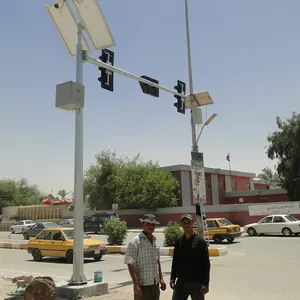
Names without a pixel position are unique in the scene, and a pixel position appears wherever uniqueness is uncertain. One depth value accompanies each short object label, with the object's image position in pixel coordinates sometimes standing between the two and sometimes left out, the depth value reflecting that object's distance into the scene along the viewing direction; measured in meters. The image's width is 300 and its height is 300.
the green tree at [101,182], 51.72
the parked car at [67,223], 39.69
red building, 49.88
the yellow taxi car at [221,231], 22.80
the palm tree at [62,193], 111.72
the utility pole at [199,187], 14.75
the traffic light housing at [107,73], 11.42
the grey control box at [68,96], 9.28
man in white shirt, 5.24
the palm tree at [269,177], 75.55
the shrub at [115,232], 21.66
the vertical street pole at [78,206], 8.91
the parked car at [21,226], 46.34
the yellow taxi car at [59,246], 16.28
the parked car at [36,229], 33.34
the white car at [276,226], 26.00
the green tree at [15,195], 92.00
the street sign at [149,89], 13.91
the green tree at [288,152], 43.81
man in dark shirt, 5.19
